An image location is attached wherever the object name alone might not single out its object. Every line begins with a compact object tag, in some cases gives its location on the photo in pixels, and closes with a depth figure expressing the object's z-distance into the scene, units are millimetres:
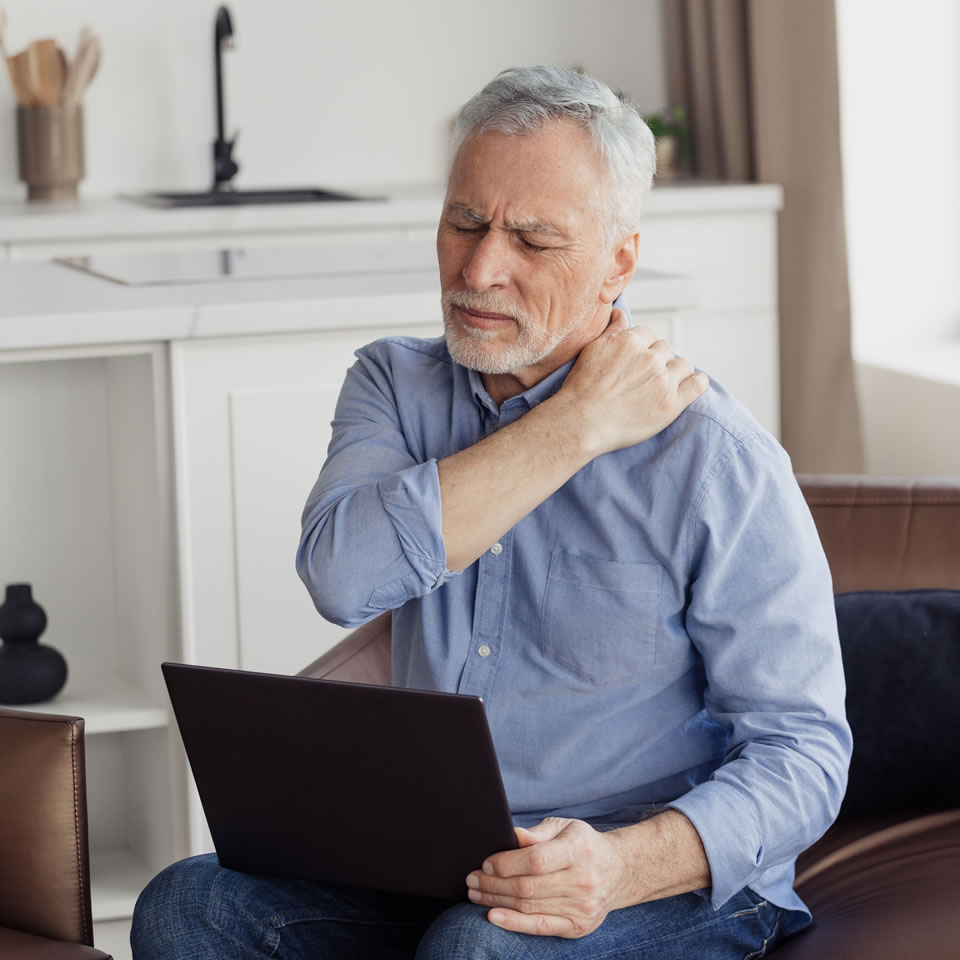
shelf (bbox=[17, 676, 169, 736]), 3464
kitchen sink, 6430
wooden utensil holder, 6247
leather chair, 2401
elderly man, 2194
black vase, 3438
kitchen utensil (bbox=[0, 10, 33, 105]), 6188
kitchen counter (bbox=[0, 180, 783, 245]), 5555
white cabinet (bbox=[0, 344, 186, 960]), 3481
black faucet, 6520
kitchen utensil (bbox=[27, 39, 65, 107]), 6156
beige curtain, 5790
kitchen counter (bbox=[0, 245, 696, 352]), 3216
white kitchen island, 3334
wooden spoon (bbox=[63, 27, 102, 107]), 6240
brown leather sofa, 2318
